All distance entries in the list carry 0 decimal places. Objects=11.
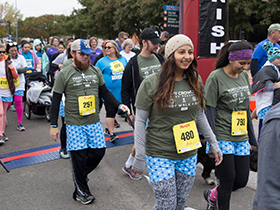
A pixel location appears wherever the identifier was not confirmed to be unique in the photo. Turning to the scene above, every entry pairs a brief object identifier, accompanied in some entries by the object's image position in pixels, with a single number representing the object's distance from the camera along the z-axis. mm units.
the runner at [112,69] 6480
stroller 8828
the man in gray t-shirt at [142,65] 4426
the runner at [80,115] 3988
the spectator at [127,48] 7402
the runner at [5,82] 6961
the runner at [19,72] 7680
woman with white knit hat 2745
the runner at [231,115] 3283
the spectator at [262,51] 6262
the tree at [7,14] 68250
